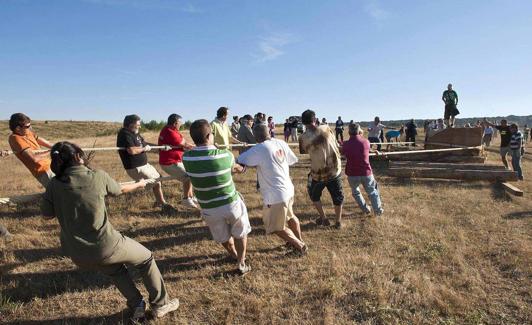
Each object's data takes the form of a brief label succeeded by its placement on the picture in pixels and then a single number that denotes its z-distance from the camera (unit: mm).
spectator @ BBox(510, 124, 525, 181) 11289
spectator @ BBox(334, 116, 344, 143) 23869
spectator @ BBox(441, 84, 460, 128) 13516
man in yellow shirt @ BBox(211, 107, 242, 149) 7791
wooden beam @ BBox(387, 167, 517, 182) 10023
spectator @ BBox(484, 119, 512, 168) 11914
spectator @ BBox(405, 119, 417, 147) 20125
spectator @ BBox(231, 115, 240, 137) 15430
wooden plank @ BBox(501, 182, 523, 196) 8731
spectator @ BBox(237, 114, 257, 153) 9353
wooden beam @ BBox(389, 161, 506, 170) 10959
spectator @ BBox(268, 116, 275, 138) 21077
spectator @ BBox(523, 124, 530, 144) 28517
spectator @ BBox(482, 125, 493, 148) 21781
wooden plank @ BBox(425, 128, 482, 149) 12617
